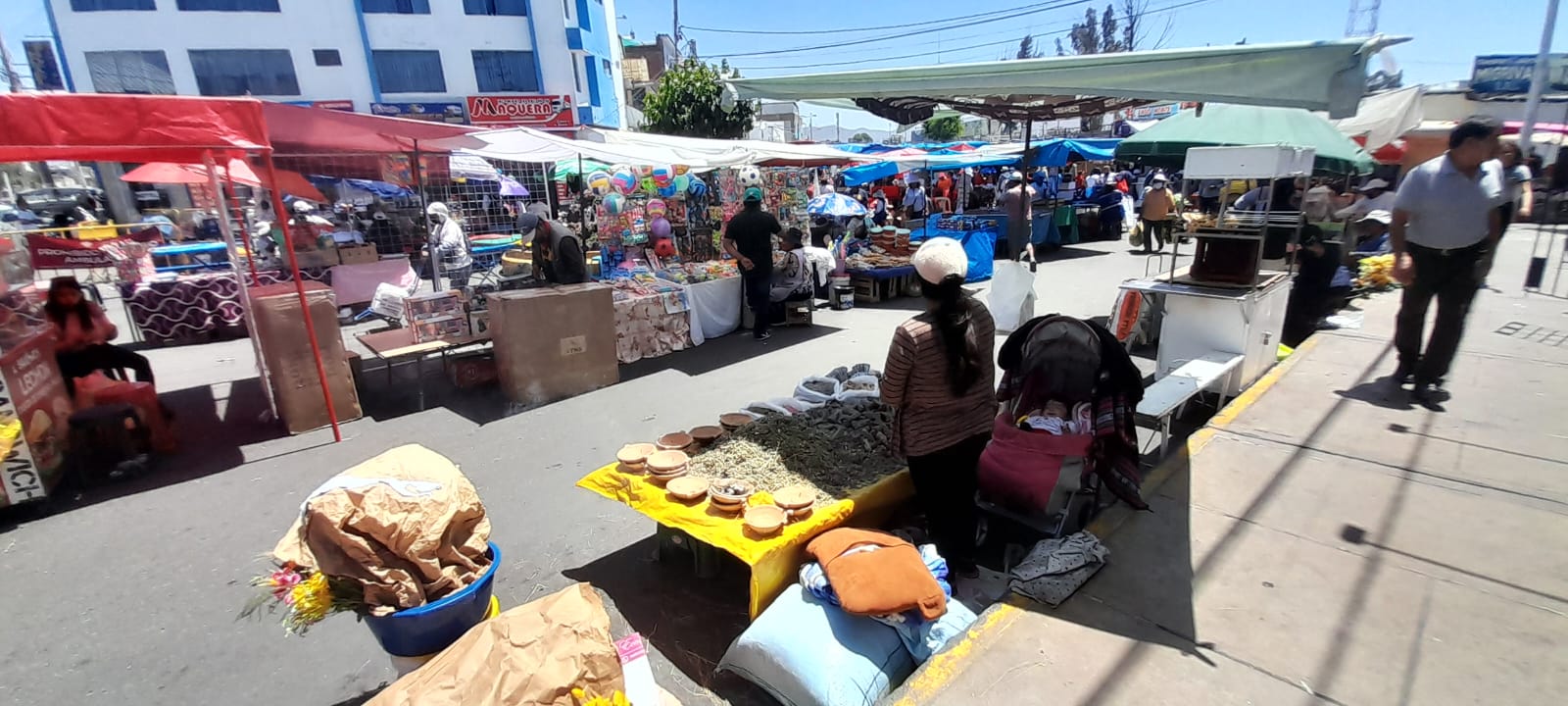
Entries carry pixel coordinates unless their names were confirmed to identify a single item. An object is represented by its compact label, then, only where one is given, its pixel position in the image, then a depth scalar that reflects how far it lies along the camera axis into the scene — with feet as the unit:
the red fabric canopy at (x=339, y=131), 21.20
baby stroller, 12.07
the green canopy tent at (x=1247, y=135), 27.73
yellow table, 10.23
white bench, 14.90
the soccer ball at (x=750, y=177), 38.37
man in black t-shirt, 28.66
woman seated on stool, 18.56
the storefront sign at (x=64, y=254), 29.71
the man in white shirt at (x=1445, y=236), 15.74
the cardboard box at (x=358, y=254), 38.18
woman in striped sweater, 10.82
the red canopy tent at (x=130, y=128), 13.57
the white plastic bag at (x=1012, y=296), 27.32
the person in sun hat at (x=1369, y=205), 37.27
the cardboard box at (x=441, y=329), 24.25
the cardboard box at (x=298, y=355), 19.19
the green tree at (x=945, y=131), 153.28
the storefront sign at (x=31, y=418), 15.25
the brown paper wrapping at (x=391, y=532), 7.25
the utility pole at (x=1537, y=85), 30.40
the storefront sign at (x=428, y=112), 86.79
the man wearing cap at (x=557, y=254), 23.84
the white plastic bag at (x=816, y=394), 16.02
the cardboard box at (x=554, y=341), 21.42
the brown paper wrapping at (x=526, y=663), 6.19
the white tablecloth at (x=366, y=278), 37.40
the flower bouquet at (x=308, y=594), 7.13
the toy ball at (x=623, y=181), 35.96
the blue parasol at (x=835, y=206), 39.11
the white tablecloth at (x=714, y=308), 29.12
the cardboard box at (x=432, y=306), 24.08
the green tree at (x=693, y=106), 79.82
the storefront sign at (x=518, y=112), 91.15
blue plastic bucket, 7.52
